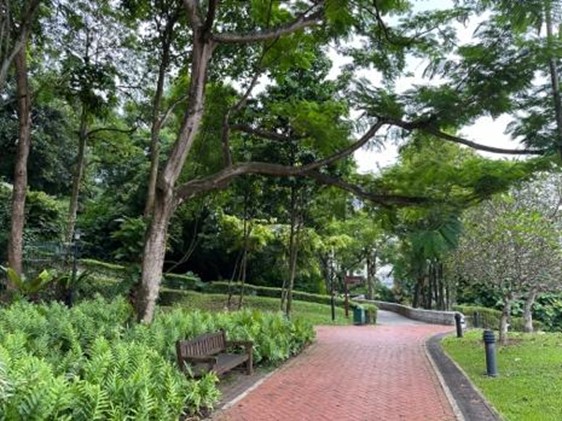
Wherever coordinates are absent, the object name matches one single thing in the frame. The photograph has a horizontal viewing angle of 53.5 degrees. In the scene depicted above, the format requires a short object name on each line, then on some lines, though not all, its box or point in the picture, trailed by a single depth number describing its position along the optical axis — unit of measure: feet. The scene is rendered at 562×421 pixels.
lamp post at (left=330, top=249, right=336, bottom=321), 84.84
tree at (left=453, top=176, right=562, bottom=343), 44.06
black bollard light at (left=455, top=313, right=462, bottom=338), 58.03
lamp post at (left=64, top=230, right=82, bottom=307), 53.42
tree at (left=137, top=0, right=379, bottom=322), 34.17
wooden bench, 27.12
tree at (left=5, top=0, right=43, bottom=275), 47.66
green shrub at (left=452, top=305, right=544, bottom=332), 88.43
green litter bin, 80.94
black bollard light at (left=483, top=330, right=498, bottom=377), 33.09
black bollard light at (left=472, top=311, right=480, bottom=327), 82.40
